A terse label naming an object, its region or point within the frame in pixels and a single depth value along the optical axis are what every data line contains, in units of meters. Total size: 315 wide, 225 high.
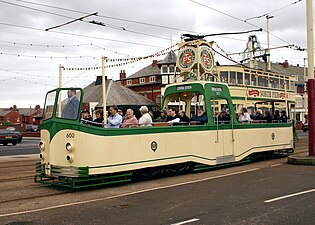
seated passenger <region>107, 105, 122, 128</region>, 9.99
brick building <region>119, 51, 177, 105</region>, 58.94
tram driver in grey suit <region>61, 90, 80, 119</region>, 9.09
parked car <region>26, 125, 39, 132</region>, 68.06
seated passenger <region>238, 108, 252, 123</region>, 14.42
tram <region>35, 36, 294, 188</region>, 8.97
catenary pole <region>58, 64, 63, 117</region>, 9.25
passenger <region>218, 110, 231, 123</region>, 13.15
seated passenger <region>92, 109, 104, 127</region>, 11.23
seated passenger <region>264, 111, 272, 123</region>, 15.60
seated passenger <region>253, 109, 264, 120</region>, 15.37
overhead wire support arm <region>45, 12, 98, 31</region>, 14.79
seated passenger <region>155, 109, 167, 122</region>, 12.28
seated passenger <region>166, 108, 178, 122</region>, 11.97
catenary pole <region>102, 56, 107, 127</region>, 10.64
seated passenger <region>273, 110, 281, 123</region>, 16.12
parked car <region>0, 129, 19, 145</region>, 31.50
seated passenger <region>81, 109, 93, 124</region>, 10.32
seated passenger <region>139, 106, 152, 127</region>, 10.38
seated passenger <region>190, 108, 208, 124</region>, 12.17
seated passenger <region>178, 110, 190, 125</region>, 11.92
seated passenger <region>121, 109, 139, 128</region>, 10.02
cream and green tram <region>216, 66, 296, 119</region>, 22.62
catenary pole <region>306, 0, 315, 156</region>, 13.55
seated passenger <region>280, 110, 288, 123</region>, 16.60
